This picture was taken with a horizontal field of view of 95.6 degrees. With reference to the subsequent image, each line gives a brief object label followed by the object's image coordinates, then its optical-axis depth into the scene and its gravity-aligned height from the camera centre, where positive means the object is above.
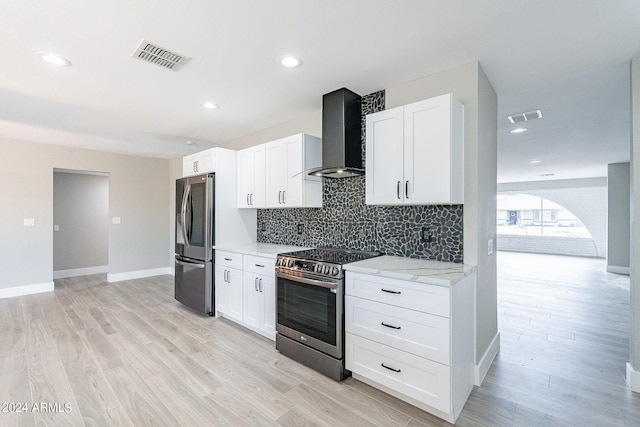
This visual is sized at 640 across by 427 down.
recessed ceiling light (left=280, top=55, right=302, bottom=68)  2.38 +1.27
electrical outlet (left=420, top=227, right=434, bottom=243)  2.70 -0.20
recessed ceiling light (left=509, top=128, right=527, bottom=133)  4.21 +1.22
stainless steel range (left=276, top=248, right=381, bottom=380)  2.41 -0.86
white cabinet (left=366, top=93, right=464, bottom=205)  2.30 +0.51
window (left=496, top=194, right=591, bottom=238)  10.11 -0.19
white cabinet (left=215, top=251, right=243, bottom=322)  3.54 -0.92
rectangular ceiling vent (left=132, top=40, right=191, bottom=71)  2.21 +1.27
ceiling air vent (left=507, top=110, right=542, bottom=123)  3.55 +1.23
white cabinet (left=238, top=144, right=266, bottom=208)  3.79 +0.49
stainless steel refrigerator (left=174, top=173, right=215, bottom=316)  3.86 -0.40
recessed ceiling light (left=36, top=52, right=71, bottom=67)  2.29 +1.25
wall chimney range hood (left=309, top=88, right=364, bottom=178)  2.94 +0.82
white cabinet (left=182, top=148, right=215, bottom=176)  4.00 +0.73
